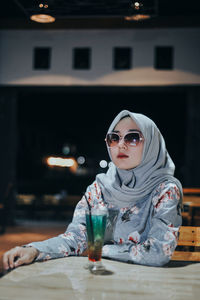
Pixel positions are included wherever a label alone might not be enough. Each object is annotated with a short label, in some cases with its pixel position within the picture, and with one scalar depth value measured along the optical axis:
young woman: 1.42
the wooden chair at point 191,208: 3.75
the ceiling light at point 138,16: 6.05
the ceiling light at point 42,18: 5.88
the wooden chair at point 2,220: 7.38
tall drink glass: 1.27
